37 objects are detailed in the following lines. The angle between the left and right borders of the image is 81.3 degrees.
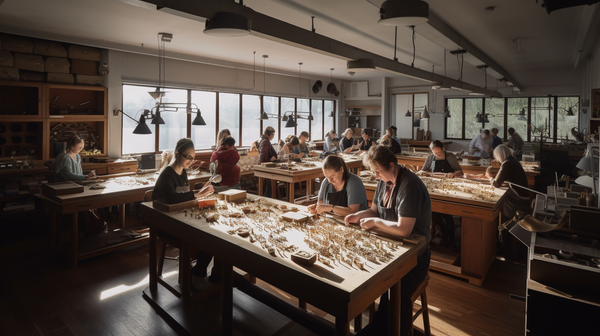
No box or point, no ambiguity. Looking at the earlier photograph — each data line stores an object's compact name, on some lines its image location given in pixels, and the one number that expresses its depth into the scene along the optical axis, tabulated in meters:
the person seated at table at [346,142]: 9.17
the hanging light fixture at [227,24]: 2.54
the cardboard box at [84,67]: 6.42
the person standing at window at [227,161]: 5.08
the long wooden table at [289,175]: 5.98
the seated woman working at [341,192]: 3.01
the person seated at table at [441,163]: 5.31
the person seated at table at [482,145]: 9.45
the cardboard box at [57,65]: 6.02
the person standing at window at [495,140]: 10.05
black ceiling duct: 1.55
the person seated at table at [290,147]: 7.25
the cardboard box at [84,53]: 6.36
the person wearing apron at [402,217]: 2.41
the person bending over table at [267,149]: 6.81
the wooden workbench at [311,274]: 1.79
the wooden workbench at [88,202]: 4.00
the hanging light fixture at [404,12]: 2.83
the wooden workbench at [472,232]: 3.63
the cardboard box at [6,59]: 5.50
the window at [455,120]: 12.14
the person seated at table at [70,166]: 4.81
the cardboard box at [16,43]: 5.57
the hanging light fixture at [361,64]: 4.44
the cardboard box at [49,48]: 5.88
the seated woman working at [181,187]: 3.27
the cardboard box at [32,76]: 5.81
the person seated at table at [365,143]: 9.20
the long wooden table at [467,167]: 6.11
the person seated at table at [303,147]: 8.12
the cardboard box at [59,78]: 6.05
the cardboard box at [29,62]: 5.70
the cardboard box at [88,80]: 6.43
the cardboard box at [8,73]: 5.49
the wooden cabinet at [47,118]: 5.91
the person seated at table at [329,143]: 9.54
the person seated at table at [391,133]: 8.78
